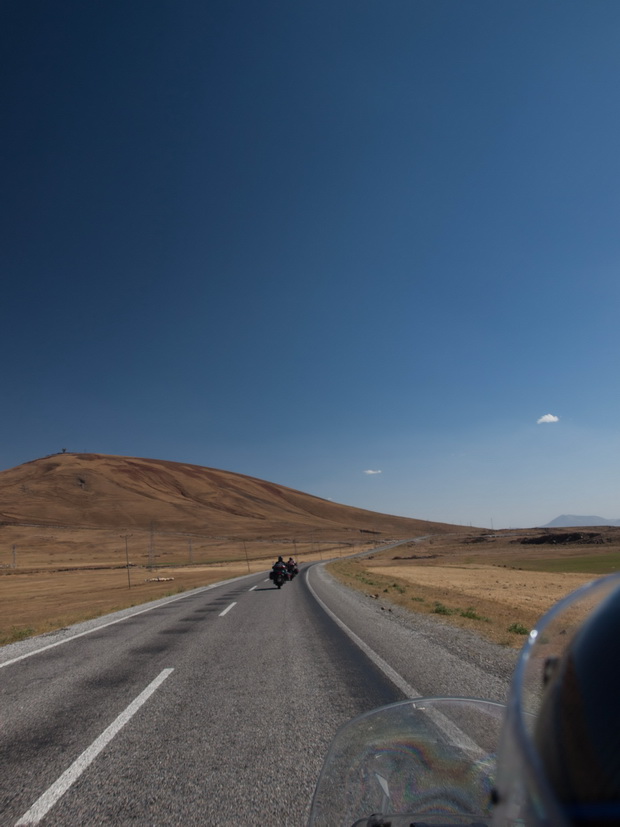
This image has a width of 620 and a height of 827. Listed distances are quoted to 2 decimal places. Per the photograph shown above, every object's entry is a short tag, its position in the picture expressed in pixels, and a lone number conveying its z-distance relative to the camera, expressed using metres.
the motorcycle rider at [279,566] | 24.31
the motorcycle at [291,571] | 28.58
